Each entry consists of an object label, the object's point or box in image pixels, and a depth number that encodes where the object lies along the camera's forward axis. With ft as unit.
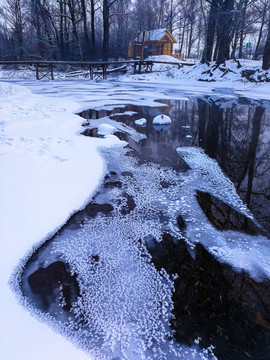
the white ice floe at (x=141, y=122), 23.19
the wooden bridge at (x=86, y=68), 60.19
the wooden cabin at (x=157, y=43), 114.52
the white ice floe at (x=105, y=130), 19.64
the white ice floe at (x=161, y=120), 22.89
